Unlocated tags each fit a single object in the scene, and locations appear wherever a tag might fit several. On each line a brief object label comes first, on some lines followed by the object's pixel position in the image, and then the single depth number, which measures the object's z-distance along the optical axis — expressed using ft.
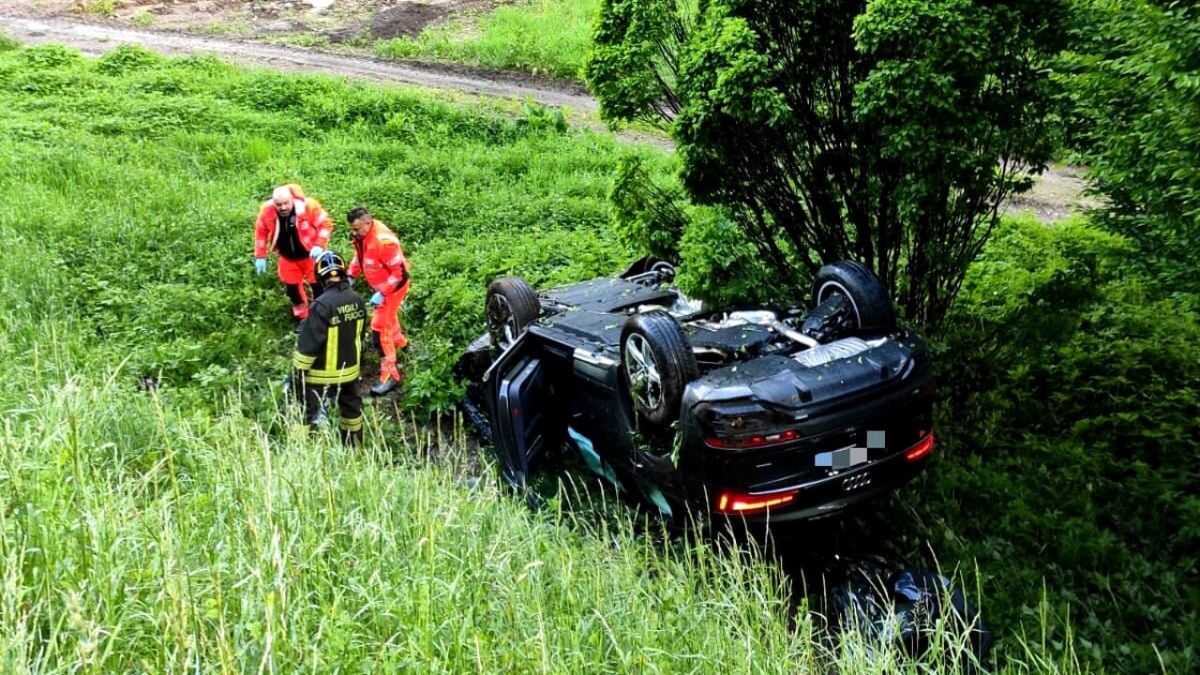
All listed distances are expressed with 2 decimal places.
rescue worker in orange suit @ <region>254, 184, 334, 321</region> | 28.09
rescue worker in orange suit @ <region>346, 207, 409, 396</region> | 25.81
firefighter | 21.36
